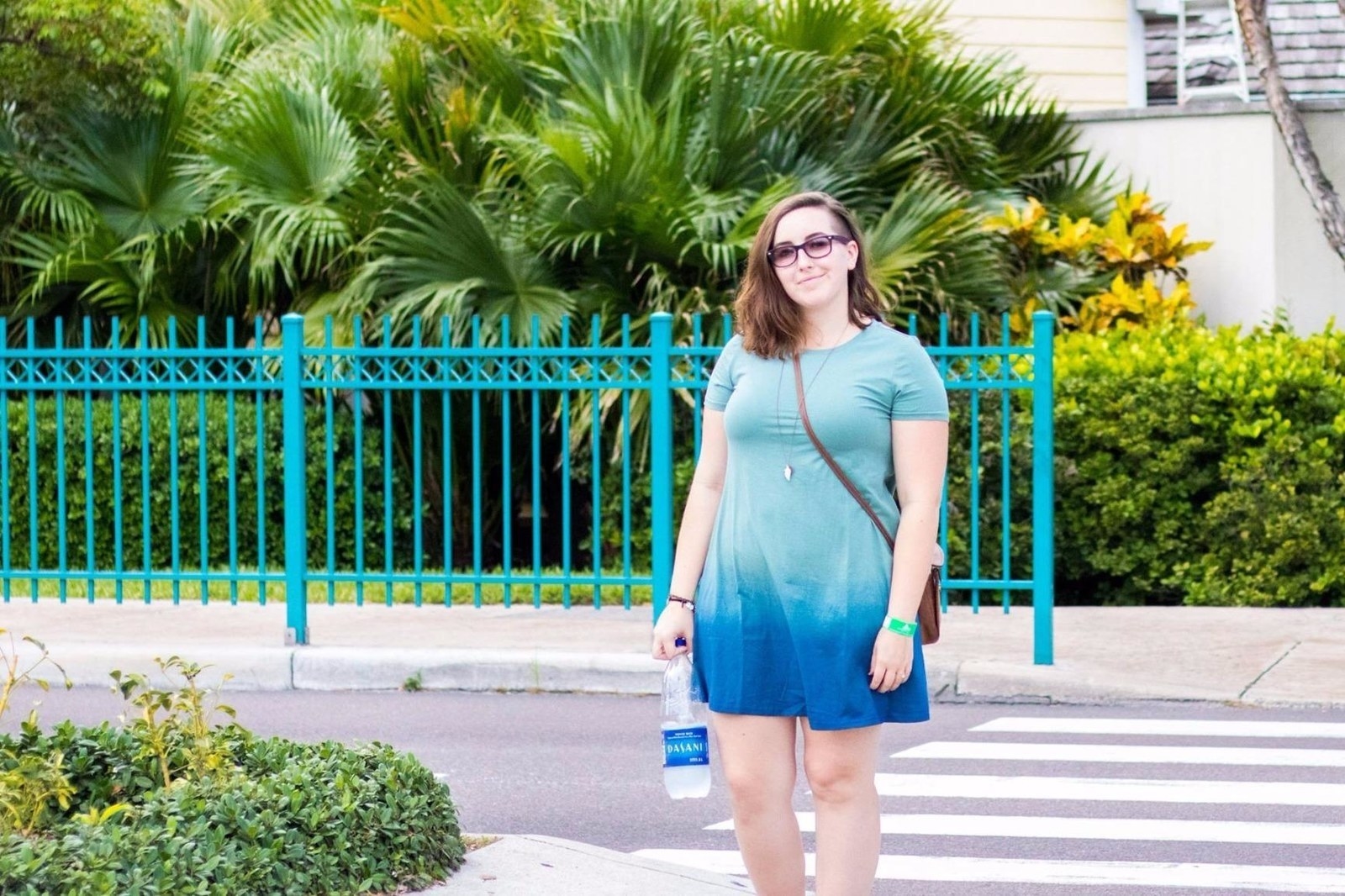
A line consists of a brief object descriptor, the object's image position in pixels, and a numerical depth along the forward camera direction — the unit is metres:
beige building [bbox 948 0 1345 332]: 14.77
